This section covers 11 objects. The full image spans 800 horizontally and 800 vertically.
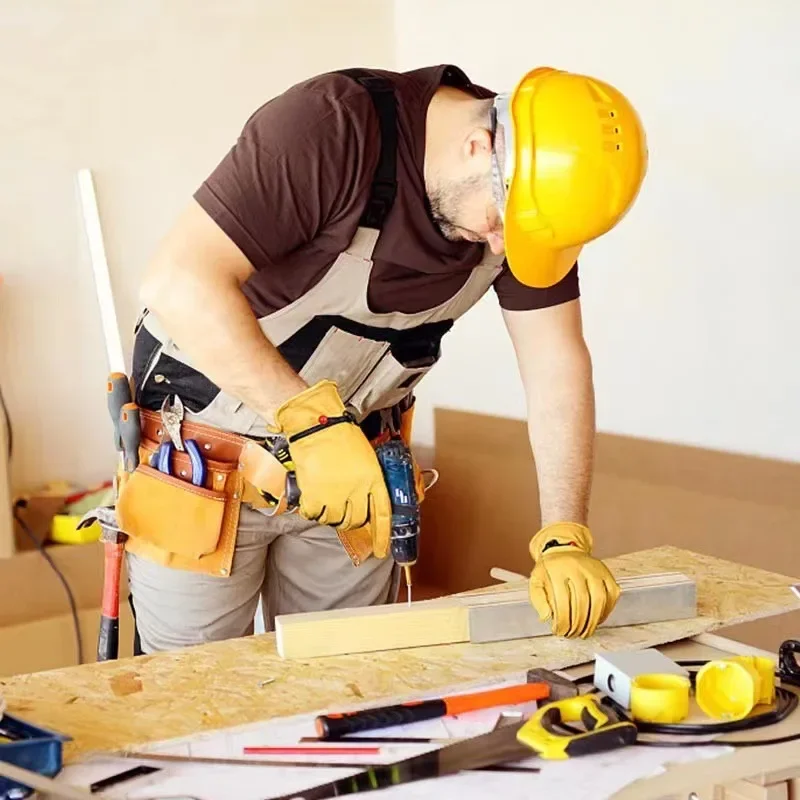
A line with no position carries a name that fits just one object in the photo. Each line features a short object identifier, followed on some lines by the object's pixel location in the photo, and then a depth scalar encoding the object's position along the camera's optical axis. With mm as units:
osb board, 1431
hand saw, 1256
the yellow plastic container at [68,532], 3445
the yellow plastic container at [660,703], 1393
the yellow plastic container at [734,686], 1423
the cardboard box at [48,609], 3377
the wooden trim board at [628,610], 1724
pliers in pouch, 2037
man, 1662
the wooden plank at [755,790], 1325
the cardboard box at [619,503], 2881
